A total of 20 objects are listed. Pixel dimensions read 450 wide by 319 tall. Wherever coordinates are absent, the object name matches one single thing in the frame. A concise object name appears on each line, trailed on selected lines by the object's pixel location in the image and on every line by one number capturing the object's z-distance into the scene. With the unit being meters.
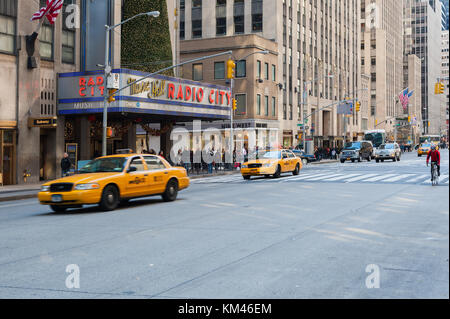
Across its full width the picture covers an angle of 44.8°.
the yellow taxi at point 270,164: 29.89
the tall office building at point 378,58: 122.62
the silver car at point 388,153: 54.12
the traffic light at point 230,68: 32.50
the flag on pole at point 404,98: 95.11
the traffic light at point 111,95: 28.59
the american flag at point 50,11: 27.25
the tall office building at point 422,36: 187.75
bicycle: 23.23
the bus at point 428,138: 133.45
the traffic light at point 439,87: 44.08
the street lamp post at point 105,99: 27.97
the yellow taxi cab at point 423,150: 74.71
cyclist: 22.70
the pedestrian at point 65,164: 26.81
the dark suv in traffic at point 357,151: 55.56
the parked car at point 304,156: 50.42
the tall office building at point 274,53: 58.16
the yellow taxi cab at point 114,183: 15.33
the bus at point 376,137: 82.00
